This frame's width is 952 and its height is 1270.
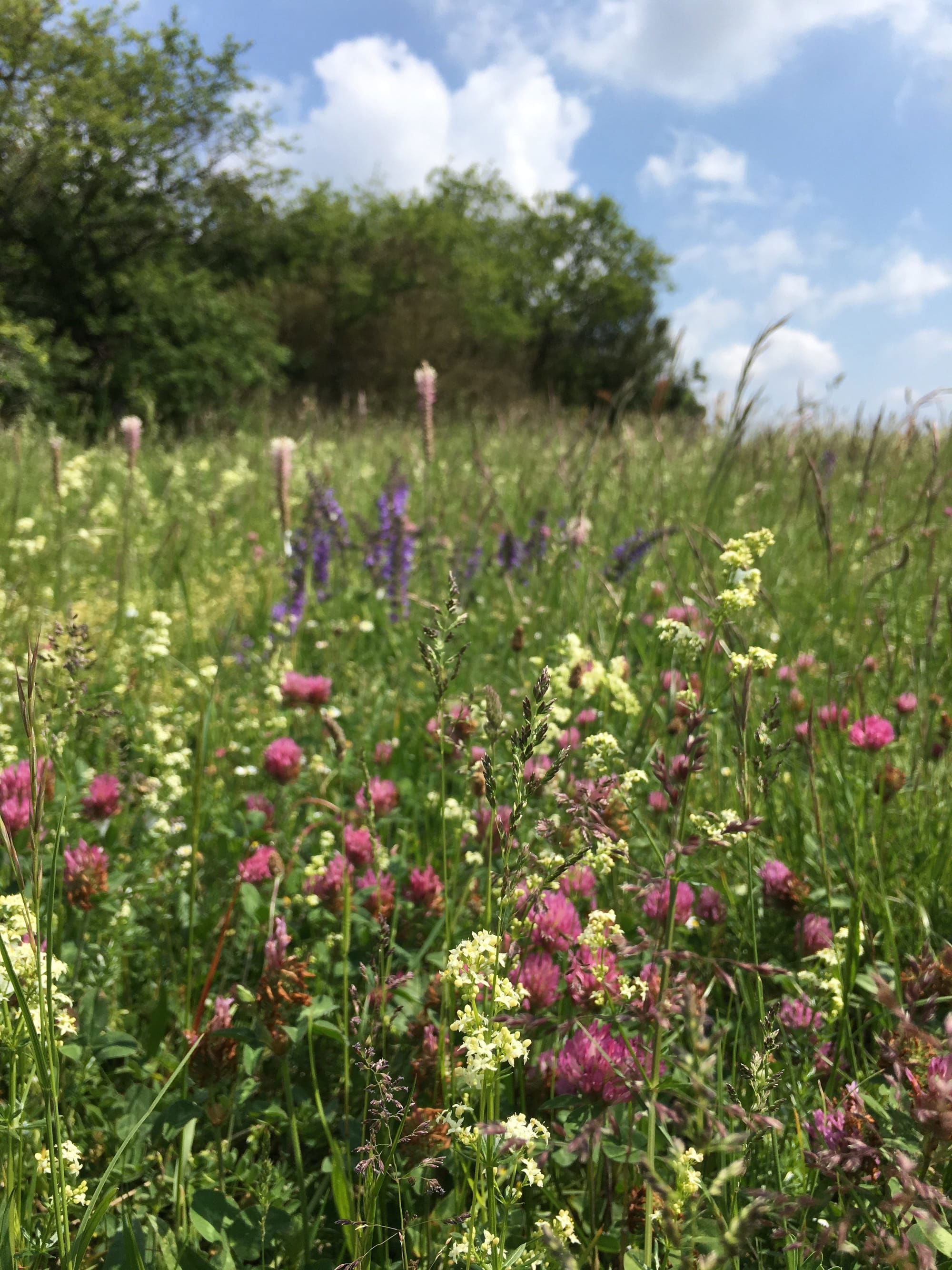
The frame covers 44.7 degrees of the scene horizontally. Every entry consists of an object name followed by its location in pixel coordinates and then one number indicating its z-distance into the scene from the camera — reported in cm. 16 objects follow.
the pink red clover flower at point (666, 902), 48
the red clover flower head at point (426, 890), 57
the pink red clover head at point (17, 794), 55
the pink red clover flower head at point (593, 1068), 46
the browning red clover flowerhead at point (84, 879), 53
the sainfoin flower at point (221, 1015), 50
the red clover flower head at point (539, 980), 49
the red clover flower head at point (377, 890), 53
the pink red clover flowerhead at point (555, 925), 50
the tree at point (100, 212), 1449
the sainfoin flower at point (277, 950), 48
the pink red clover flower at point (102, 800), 59
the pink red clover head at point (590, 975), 40
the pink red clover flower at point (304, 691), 73
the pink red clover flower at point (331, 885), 55
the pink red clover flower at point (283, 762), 65
